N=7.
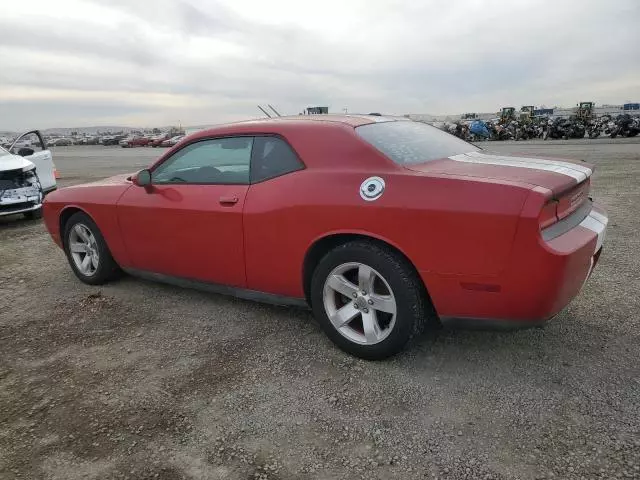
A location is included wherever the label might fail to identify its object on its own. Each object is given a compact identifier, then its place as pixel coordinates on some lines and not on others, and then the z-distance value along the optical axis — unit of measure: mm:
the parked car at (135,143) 55084
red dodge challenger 2527
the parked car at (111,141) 66938
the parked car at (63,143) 75000
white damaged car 7852
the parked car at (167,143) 48850
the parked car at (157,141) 50938
